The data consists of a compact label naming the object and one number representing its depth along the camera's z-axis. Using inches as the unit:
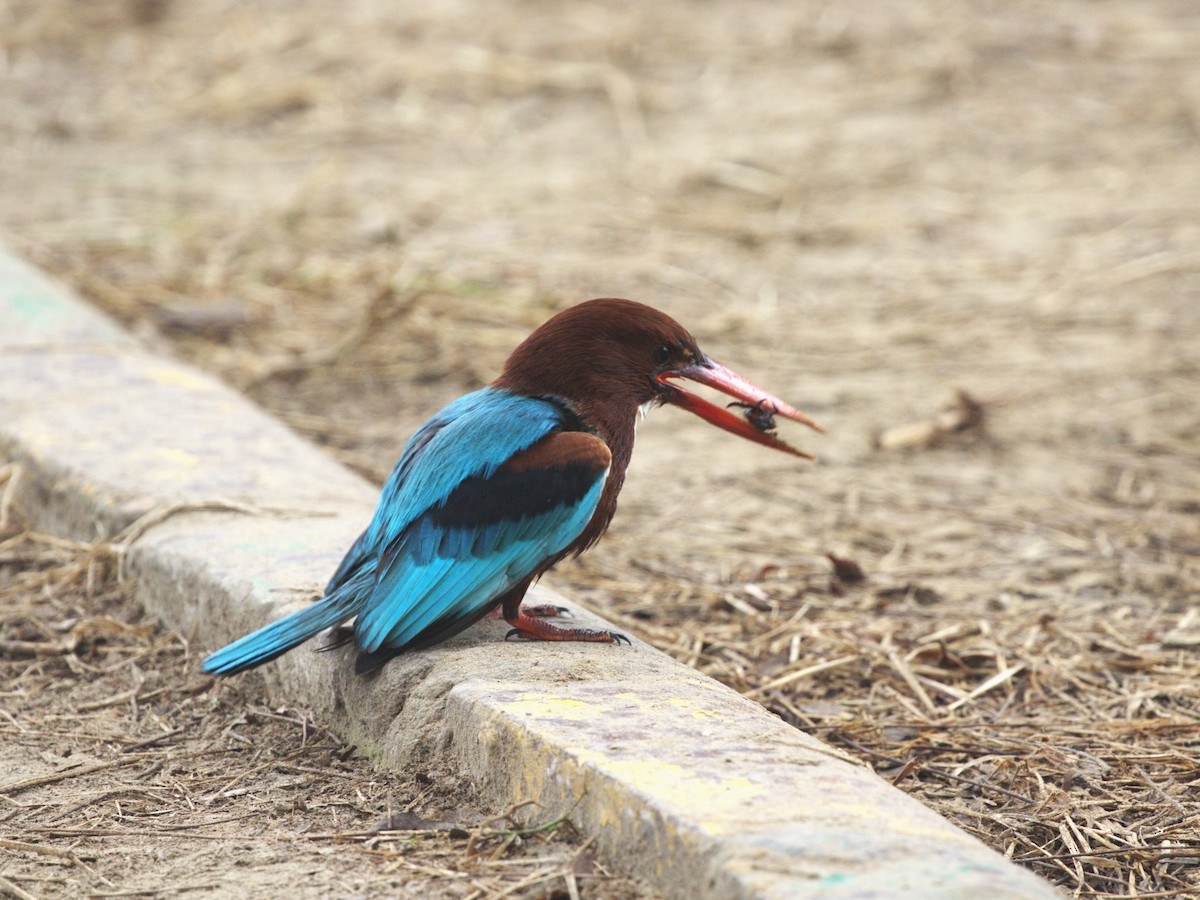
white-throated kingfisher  409.2
